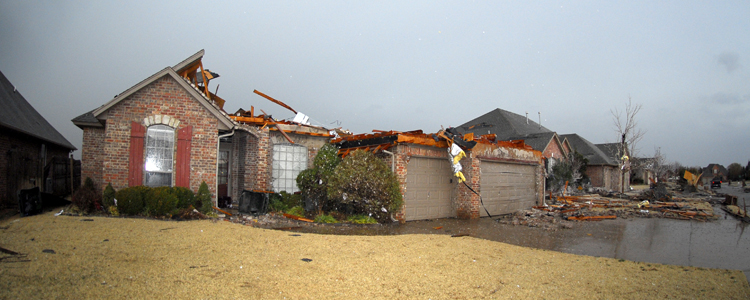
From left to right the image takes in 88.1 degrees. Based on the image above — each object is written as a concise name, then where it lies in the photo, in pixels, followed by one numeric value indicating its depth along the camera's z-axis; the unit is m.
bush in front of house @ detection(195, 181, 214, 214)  10.67
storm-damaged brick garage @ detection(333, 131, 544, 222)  11.47
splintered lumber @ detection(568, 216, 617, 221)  13.14
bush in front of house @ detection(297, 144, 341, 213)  11.70
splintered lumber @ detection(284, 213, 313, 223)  10.68
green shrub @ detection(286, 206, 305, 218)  11.53
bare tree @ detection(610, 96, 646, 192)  30.11
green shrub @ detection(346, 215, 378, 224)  10.63
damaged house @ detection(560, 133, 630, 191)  36.19
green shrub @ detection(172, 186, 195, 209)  10.12
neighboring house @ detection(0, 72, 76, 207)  13.20
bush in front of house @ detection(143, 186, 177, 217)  9.67
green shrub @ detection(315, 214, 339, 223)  10.54
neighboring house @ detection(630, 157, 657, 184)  43.22
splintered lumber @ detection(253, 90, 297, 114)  15.32
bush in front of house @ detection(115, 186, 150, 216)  9.72
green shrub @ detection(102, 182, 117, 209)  9.96
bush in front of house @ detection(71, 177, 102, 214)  9.86
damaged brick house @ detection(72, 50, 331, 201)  10.83
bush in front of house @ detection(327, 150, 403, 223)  10.62
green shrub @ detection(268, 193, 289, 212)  12.09
